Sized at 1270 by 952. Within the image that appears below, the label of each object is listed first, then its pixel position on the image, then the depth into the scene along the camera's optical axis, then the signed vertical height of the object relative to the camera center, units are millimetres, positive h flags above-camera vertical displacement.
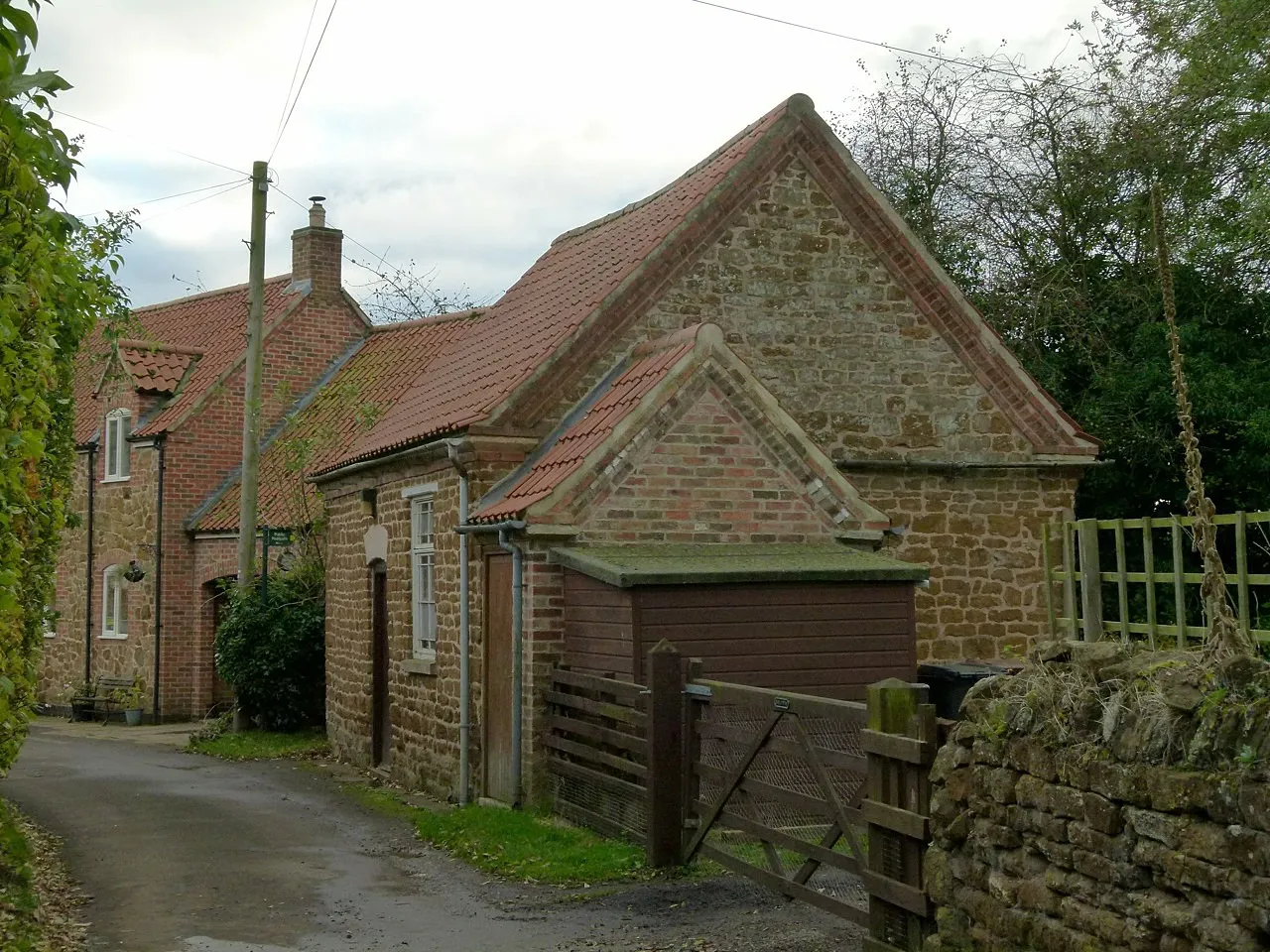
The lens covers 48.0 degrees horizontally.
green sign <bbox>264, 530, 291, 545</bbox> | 22141 +734
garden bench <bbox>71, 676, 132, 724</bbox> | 27875 -2245
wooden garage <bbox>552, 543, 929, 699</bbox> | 11859 -304
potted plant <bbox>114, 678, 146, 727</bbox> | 26906 -2206
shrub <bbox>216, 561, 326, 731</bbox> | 22078 -1105
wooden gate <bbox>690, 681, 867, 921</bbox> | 8430 -1372
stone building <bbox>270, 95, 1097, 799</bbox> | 13266 +1411
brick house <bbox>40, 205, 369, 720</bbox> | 27031 +2155
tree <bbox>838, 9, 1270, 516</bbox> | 23203 +6036
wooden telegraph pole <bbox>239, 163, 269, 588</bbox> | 22656 +3156
